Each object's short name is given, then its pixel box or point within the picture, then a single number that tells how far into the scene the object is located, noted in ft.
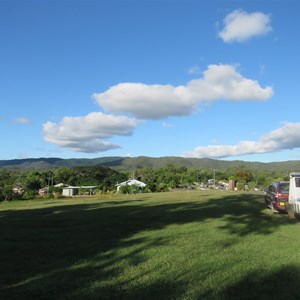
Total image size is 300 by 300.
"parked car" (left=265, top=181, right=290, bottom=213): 40.64
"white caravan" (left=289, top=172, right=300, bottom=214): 36.72
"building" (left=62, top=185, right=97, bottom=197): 210.54
